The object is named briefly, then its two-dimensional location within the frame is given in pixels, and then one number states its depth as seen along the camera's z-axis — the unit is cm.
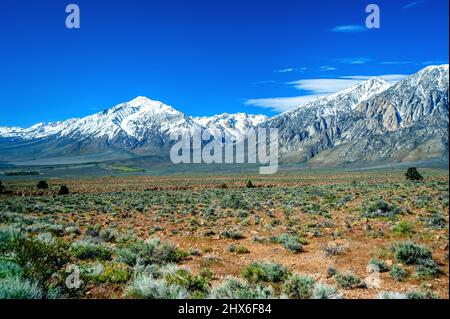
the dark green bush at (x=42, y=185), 6678
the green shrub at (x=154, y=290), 775
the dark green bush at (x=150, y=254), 1171
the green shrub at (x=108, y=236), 1669
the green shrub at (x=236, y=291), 738
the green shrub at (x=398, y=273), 999
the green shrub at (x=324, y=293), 791
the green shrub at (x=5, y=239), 1089
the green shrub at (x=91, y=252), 1235
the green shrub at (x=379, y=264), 1098
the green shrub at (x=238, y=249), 1460
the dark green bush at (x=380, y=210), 2064
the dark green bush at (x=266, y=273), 1004
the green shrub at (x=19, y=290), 704
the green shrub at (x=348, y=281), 948
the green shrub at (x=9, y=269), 839
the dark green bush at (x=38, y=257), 843
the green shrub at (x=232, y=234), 1761
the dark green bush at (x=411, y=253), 1105
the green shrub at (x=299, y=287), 840
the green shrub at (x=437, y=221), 1550
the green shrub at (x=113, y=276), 950
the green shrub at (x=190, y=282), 853
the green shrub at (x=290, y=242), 1441
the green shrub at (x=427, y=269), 993
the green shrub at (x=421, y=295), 754
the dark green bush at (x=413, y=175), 4750
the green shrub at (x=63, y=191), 5332
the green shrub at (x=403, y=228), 1552
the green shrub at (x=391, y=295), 742
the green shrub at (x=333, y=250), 1327
